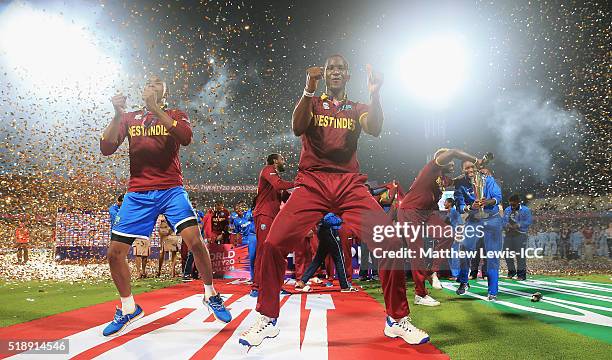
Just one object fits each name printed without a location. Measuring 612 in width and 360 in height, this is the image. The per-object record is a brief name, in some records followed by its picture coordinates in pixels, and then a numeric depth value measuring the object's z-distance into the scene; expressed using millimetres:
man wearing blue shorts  4168
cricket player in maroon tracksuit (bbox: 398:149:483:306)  5793
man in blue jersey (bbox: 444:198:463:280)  10336
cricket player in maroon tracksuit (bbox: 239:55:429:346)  3453
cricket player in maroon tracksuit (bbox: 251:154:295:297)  6816
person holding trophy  6469
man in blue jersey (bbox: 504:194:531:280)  10391
